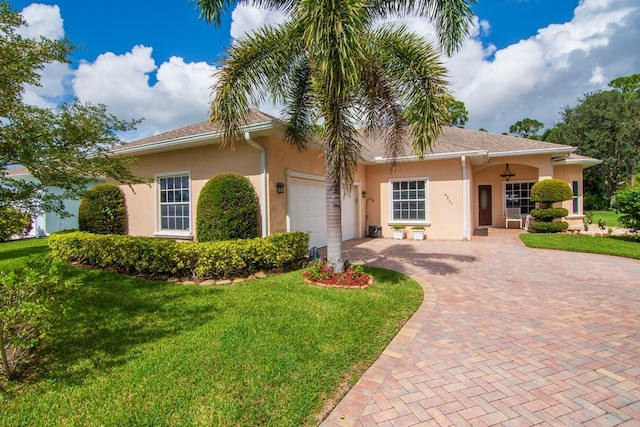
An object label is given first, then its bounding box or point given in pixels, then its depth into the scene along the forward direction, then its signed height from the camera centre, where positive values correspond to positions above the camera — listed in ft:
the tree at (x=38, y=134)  13.01 +4.15
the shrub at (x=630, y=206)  33.86 -0.17
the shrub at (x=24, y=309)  9.23 -2.91
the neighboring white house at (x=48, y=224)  50.24 -1.45
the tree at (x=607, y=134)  88.22 +21.80
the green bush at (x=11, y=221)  15.20 -0.24
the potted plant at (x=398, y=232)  44.57 -3.43
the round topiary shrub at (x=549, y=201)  43.16 +0.78
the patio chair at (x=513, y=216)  54.03 -1.70
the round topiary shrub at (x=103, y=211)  32.65 +0.41
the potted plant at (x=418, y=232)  43.01 -3.38
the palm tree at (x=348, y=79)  18.42 +8.78
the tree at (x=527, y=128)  152.05 +41.08
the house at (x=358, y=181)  27.96 +3.80
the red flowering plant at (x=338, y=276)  19.63 -4.55
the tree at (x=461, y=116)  115.09 +36.79
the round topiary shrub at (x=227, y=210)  25.00 +0.21
